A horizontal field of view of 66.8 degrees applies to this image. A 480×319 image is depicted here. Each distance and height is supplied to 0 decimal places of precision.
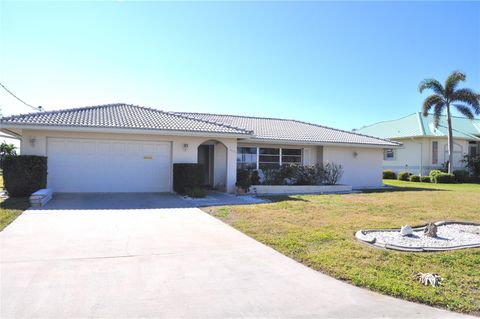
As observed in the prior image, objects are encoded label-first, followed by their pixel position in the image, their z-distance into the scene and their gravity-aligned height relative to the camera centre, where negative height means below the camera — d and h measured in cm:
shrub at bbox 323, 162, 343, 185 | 1945 -34
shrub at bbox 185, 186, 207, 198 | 1415 -102
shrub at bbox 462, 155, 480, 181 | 3103 +10
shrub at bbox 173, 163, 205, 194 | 1503 -42
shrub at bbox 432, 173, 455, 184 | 2850 -83
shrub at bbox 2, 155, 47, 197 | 1266 -31
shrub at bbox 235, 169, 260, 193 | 1691 -57
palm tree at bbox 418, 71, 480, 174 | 2955 +567
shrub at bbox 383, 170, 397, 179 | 3247 -66
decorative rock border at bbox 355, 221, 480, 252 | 674 -150
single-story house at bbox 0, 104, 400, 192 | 1446 +91
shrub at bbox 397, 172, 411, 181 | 3111 -75
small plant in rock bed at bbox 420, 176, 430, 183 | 2940 -94
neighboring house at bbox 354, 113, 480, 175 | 3169 +209
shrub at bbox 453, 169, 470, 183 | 2939 -68
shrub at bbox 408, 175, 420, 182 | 2990 -88
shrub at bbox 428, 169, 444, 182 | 2898 -45
